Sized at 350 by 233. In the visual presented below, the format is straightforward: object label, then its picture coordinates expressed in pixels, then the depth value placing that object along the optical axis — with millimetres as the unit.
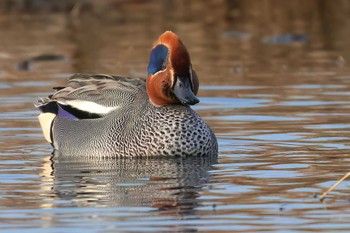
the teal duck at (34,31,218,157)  19719
